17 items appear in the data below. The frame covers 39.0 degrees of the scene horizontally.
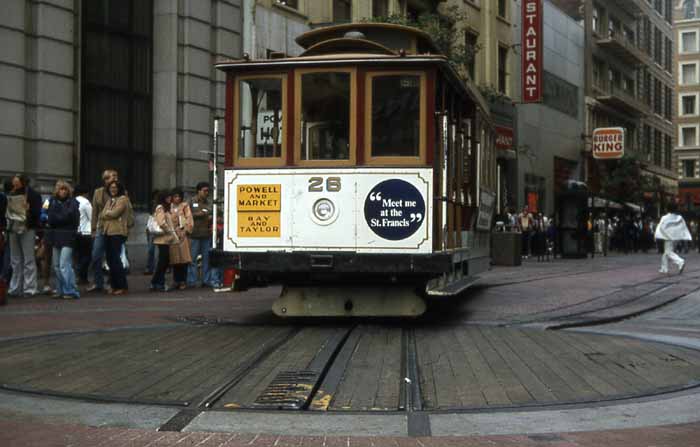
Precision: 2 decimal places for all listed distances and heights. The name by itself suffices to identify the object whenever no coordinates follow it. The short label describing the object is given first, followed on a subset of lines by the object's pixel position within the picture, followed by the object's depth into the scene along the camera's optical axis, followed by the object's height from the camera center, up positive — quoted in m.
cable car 10.13 +0.62
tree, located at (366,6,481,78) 27.16 +5.76
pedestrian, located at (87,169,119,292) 14.90 +0.05
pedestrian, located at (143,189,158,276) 18.19 -0.35
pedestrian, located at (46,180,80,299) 14.02 +0.03
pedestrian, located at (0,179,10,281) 13.40 +0.18
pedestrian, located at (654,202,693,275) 21.56 +0.21
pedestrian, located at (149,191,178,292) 15.96 -0.03
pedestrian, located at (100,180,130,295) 14.69 +0.18
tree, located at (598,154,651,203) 51.41 +3.02
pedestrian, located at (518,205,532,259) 33.06 +0.38
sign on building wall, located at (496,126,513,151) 38.84 +4.05
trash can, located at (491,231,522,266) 21.42 -0.17
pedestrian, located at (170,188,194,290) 16.30 -0.01
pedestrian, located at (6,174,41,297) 14.12 +0.04
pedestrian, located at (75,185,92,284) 15.52 +0.18
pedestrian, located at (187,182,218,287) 16.84 +0.04
